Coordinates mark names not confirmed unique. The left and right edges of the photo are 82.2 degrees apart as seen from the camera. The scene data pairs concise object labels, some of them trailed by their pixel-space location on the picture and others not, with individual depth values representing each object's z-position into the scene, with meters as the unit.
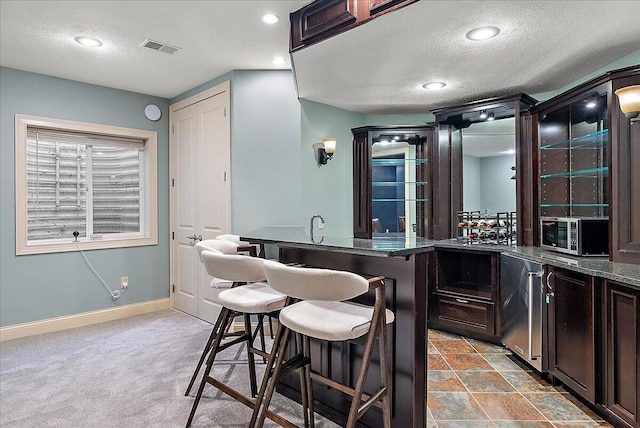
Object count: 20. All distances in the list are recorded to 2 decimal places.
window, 3.79
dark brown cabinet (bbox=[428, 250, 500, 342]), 3.33
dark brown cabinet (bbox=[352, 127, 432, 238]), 4.21
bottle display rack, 3.46
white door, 3.89
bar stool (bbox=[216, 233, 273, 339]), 2.60
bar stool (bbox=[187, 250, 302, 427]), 1.98
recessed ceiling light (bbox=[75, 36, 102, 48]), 3.00
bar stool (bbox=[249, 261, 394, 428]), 1.51
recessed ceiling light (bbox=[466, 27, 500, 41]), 2.23
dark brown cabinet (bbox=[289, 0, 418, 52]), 2.08
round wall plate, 4.47
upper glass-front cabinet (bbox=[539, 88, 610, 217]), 2.75
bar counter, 1.86
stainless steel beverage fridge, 2.64
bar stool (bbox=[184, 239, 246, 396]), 2.74
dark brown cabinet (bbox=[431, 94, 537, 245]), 3.57
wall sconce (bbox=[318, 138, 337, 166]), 3.83
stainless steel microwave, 2.53
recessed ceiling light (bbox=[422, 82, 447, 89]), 3.29
